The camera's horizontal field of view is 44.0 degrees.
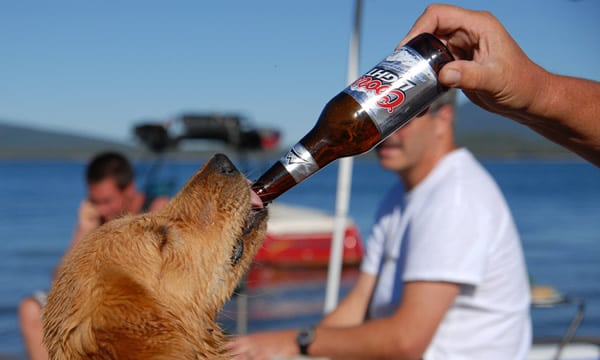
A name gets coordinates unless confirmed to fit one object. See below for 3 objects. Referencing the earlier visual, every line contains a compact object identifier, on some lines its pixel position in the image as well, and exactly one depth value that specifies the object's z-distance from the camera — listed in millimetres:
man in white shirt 3334
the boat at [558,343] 4891
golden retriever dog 2172
